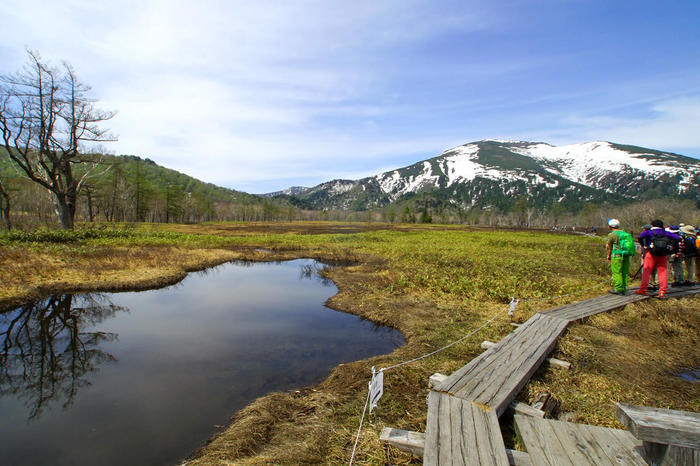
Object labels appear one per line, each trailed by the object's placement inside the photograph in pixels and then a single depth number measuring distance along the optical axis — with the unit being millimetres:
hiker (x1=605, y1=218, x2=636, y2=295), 10742
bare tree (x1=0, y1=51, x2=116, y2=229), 25297
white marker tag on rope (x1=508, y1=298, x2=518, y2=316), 9688
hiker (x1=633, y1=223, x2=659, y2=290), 11113
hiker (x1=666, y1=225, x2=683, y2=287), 12828
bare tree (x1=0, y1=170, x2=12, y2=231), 31062
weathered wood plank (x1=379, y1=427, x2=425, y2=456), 3870
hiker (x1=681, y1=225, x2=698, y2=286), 12827
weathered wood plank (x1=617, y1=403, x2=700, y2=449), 2719
